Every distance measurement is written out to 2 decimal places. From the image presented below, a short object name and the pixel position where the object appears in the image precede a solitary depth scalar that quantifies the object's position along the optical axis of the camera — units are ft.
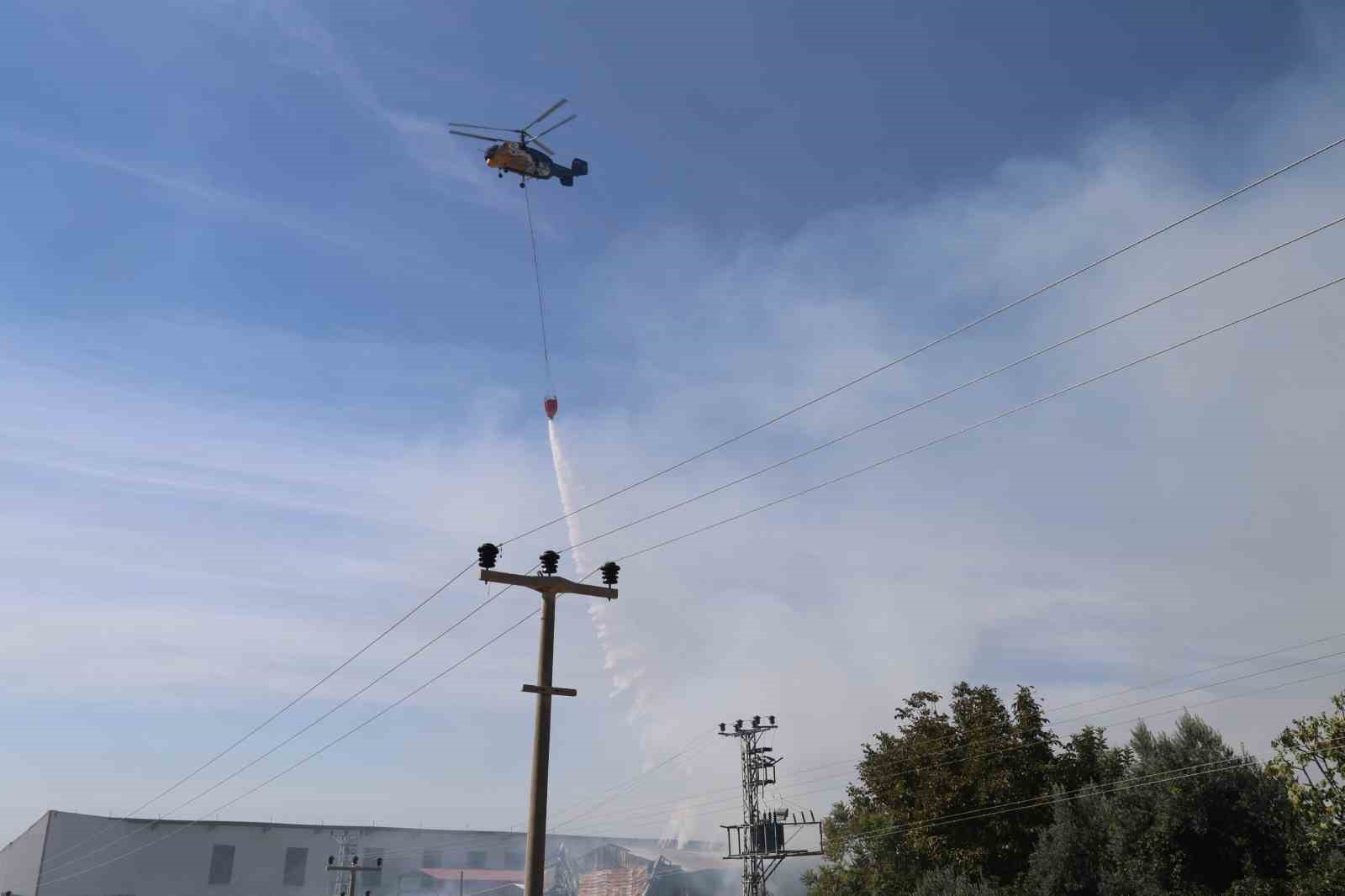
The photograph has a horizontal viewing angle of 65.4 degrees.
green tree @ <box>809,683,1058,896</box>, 187.11
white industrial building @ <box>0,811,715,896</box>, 349.61
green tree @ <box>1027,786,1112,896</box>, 168.66
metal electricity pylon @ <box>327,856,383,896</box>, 179.42
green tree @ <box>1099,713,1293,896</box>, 155.22
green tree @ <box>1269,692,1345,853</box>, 134.31
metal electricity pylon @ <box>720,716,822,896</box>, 177.37
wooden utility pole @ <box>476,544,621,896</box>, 90.79
